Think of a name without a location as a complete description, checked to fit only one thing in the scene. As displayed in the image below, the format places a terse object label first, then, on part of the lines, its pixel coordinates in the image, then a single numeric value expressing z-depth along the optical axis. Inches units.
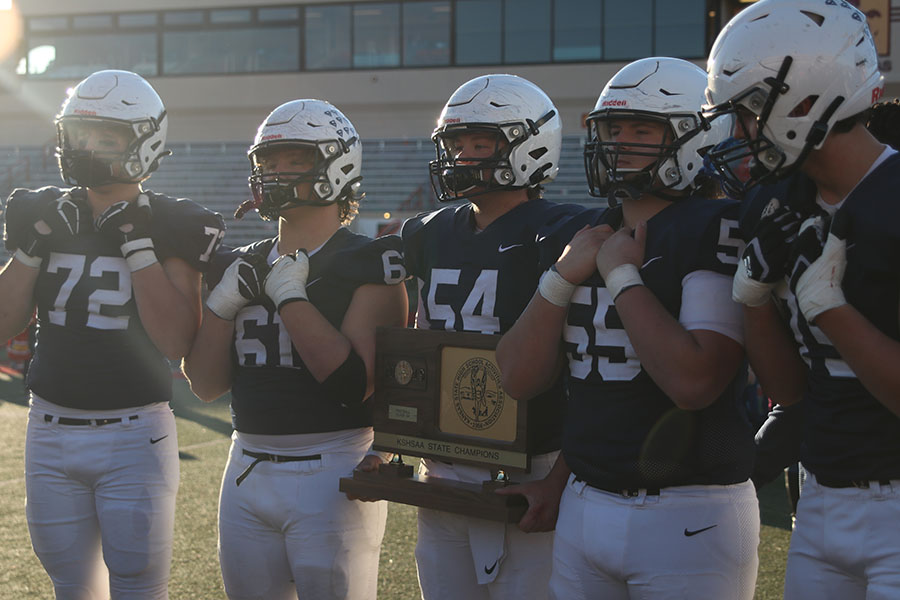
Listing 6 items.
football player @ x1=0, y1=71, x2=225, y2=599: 113.3
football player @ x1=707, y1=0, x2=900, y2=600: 69.8
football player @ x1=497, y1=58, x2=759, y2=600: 79.8
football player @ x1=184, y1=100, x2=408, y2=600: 103.3
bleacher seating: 790.5
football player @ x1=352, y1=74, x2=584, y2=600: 97.4
